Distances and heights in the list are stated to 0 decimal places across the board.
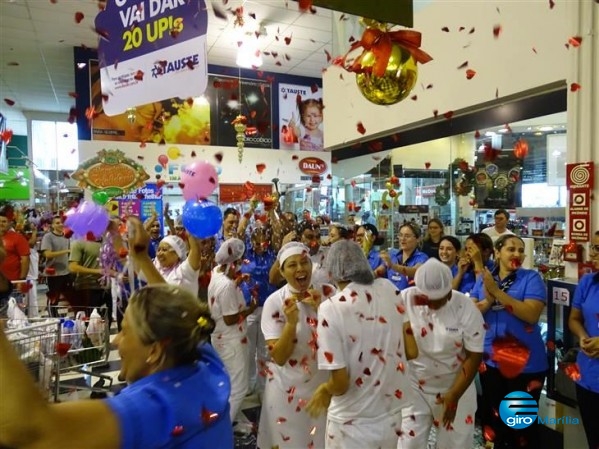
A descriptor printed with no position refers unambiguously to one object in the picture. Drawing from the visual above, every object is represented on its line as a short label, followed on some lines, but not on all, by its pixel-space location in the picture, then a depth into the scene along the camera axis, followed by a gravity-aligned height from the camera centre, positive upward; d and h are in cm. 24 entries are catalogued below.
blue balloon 327 -9
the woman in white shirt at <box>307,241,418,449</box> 198 -76
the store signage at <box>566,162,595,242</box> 301 +4
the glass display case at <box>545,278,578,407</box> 295 -95
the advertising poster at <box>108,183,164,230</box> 833 +16
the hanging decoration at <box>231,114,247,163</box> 715 +133
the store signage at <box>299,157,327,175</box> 1000 +94
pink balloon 373 +24
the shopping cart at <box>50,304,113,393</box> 302 -97
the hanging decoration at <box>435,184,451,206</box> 663 +15
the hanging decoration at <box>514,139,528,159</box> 516 +68
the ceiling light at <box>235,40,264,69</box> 654 +241
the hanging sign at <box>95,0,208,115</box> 224 +85
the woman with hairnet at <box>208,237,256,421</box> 335 -95
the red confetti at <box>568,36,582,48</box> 304 +115
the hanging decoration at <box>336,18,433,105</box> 233 +82
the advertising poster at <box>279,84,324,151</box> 996 +206
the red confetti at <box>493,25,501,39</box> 372 +151
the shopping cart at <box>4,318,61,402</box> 203 -69
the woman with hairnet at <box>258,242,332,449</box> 238 -96
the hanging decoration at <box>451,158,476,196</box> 561 +37
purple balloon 257 -7
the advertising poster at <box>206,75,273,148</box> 924 +219
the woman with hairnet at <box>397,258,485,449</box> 238 -90
